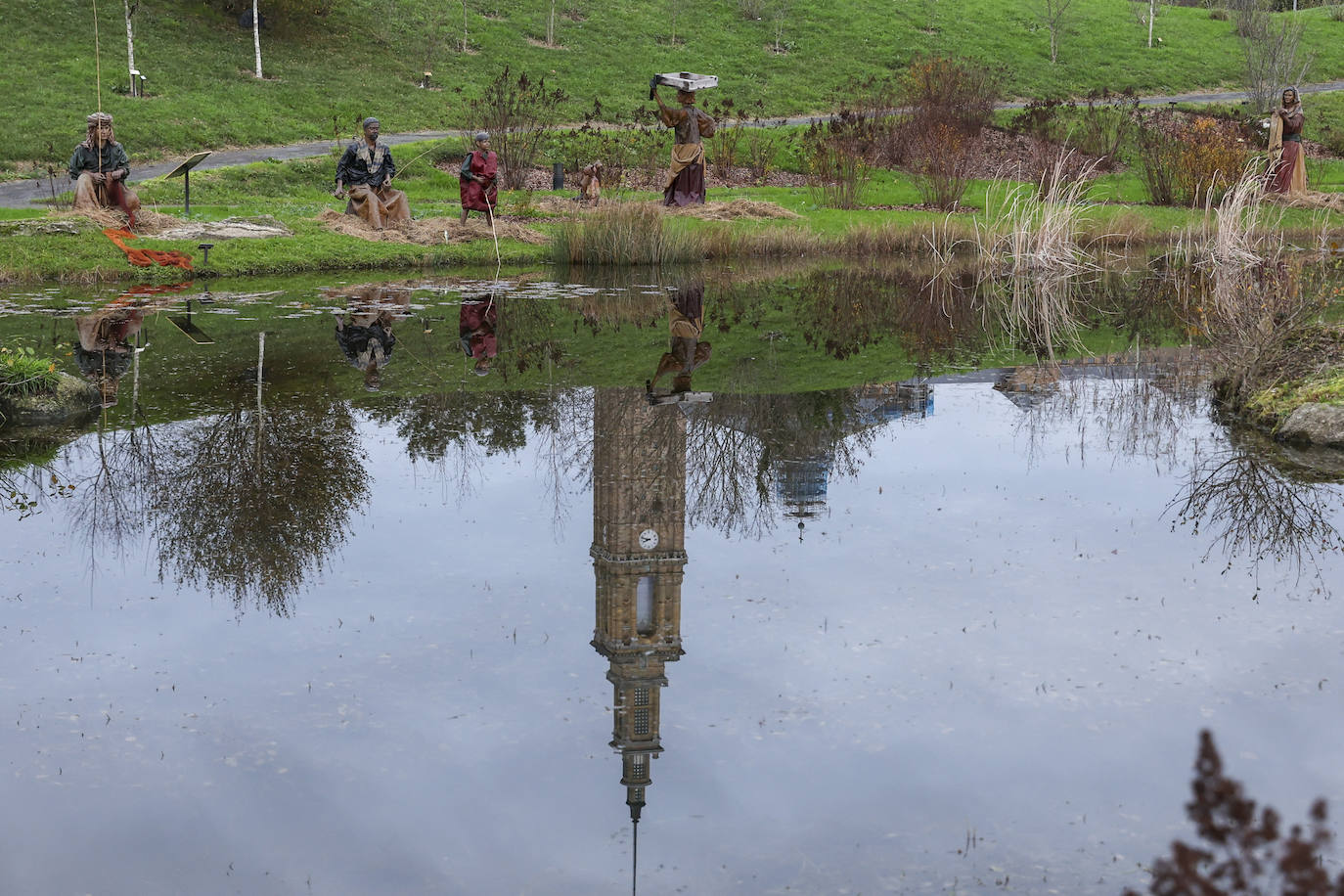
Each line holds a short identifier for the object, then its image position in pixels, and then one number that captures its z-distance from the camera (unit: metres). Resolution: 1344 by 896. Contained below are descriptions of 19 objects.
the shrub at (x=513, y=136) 29.14
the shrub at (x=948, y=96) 32.47
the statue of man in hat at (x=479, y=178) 23.66
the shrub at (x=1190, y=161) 31.48
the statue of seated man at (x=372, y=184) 23.45
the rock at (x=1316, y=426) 11.48
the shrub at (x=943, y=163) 30.09
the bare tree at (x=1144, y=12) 60.74
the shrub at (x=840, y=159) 29.78
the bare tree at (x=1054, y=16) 54.53
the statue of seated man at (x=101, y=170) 21.50
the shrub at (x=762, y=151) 34.59
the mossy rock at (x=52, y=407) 11.66
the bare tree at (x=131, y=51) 36.06
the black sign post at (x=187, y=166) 21.98
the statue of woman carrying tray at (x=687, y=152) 26.38
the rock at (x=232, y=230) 22.06
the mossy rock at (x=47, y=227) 20.80
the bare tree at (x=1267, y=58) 45.25
